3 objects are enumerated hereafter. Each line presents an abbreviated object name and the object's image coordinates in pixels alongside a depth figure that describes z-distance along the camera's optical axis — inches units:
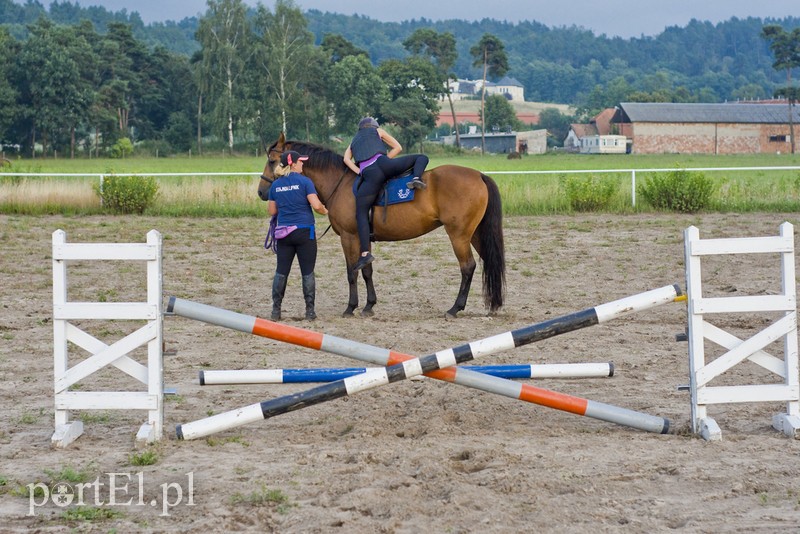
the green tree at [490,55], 4040.4
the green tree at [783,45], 4281.5
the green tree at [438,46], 4151.1
